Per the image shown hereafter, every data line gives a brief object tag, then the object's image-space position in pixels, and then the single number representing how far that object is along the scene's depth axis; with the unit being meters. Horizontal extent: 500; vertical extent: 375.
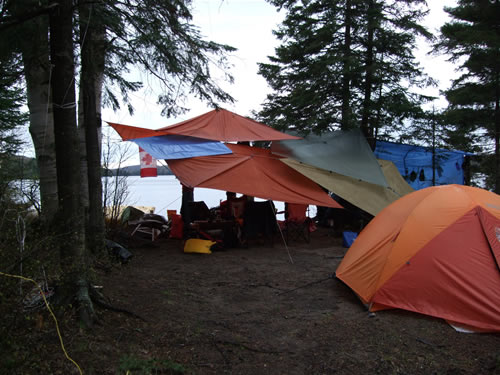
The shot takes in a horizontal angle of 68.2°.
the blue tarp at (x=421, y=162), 10.84
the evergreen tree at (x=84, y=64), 3.46
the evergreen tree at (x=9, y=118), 4.49
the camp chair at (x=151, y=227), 8.69
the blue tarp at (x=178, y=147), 7.88
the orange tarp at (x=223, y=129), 8.96
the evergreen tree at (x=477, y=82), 10.14
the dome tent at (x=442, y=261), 3.94
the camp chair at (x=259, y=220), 8.31
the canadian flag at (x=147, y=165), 8.54
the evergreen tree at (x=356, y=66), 9.48
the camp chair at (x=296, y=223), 8.89
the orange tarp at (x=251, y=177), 7.43
